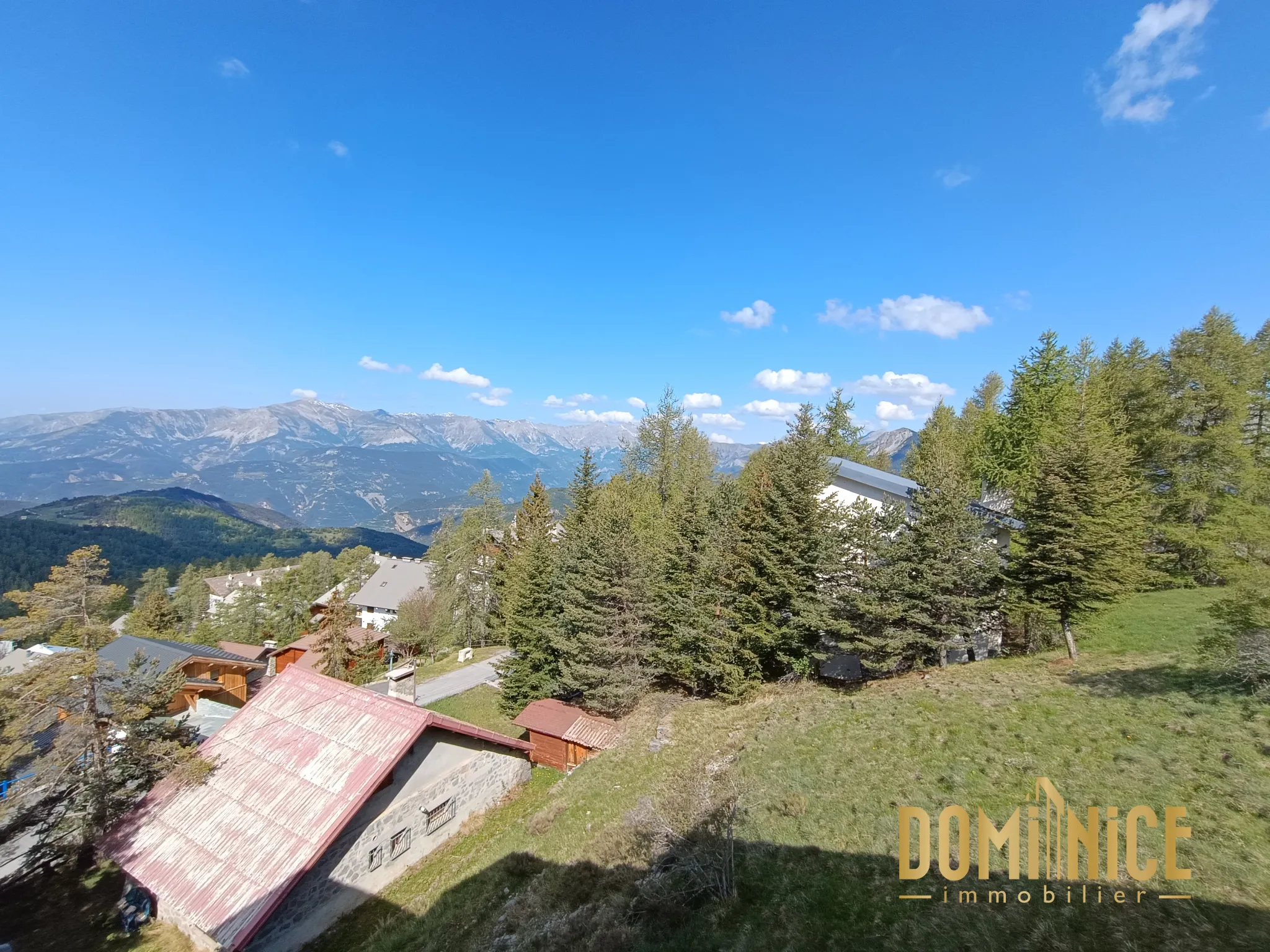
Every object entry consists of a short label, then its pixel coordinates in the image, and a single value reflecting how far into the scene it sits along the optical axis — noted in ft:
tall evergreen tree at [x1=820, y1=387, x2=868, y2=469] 146.00
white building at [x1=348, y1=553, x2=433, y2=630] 224.74
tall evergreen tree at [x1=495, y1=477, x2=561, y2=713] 93.40
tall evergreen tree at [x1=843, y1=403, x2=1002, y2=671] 62.08
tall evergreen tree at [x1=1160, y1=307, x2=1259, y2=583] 77.46
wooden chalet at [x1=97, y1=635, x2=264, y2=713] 124.77
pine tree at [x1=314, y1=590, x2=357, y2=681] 113.60
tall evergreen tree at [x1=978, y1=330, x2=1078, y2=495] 82.94
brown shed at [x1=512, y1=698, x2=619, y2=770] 72.13
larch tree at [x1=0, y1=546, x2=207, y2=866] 48.16
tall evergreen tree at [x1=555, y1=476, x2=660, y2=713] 77.05
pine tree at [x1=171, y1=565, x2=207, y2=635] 267.39
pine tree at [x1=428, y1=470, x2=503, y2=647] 152.46
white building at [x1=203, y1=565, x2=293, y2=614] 273.33
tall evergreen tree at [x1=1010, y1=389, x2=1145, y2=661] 57.62
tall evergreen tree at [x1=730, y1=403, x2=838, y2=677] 68.23
